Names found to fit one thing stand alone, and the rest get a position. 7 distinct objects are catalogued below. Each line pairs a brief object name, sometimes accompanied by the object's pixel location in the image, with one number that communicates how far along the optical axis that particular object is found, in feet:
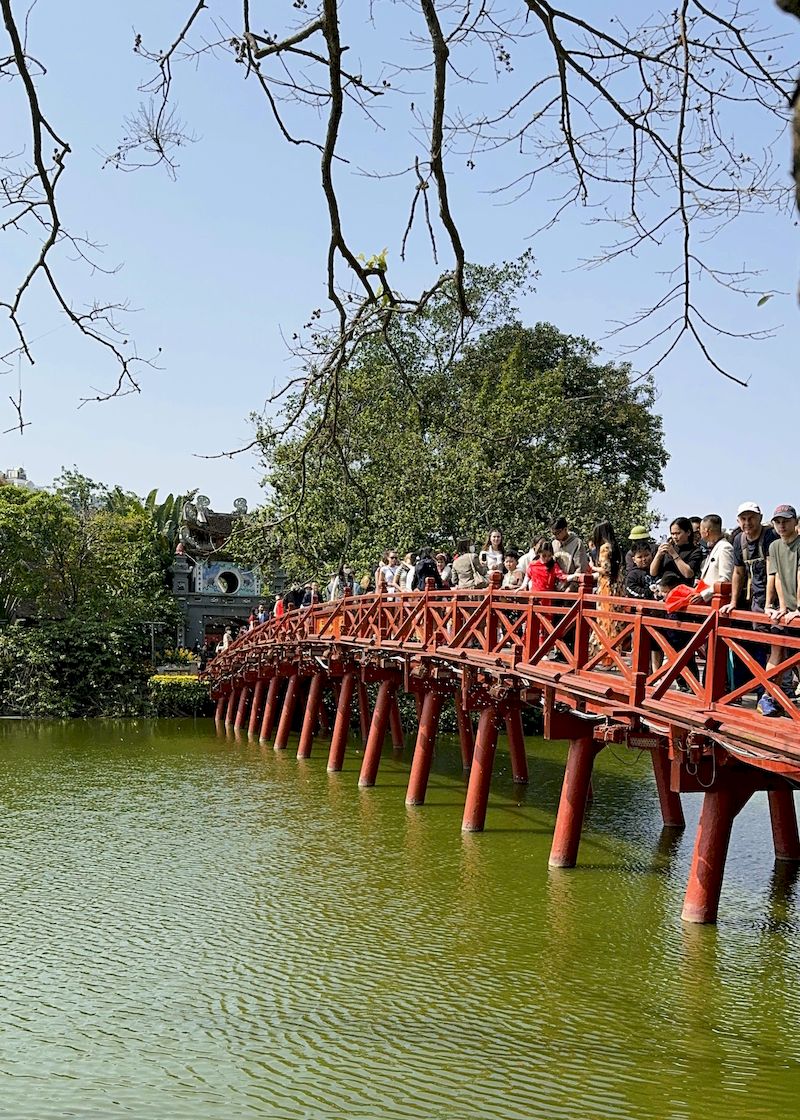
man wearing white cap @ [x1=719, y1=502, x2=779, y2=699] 31.57
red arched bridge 31.01
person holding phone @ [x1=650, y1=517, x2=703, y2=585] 36.01
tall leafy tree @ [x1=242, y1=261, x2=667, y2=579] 98.63
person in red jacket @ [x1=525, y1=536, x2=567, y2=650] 45.96
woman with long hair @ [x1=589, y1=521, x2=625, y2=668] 41.14
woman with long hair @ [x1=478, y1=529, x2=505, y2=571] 54.34
